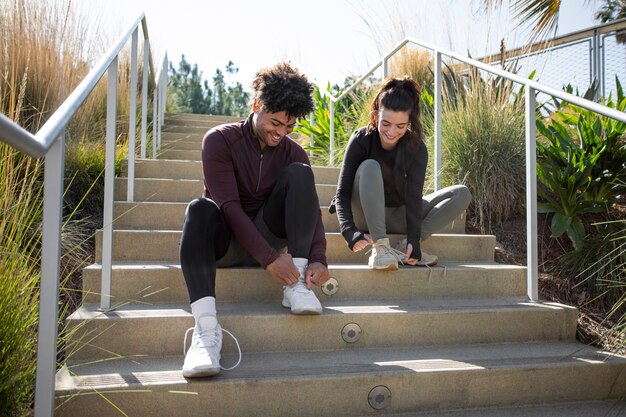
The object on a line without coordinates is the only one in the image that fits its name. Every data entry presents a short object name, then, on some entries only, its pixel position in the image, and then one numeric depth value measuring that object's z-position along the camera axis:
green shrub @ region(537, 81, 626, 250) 2.62
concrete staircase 1.48
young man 1.63
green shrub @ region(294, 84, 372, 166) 4.25
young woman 2.17
